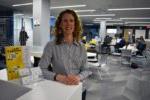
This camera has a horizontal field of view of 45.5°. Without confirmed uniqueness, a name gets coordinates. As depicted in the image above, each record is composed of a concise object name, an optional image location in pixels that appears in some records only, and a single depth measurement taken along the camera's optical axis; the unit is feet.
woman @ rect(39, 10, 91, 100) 4.99
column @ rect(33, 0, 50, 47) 25.94
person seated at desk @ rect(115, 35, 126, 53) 38.56
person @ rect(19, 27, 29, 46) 37.55
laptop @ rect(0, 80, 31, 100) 3.38
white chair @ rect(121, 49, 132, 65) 28.94
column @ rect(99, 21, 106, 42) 59.82
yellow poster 4.30
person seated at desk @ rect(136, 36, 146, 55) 32.36
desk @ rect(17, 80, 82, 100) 3.64
